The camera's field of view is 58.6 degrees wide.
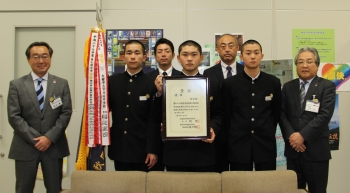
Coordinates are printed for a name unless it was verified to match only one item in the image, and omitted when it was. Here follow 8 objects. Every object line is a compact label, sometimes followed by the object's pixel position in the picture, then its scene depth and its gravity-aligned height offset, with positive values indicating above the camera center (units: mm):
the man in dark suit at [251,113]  2480 -111
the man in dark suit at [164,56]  2729 +378
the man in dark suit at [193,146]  2385 -363
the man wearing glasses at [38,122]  2586 -191
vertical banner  2453 -111
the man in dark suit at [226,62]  2936 +358
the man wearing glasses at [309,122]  2516 -188
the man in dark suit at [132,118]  2523 -157
